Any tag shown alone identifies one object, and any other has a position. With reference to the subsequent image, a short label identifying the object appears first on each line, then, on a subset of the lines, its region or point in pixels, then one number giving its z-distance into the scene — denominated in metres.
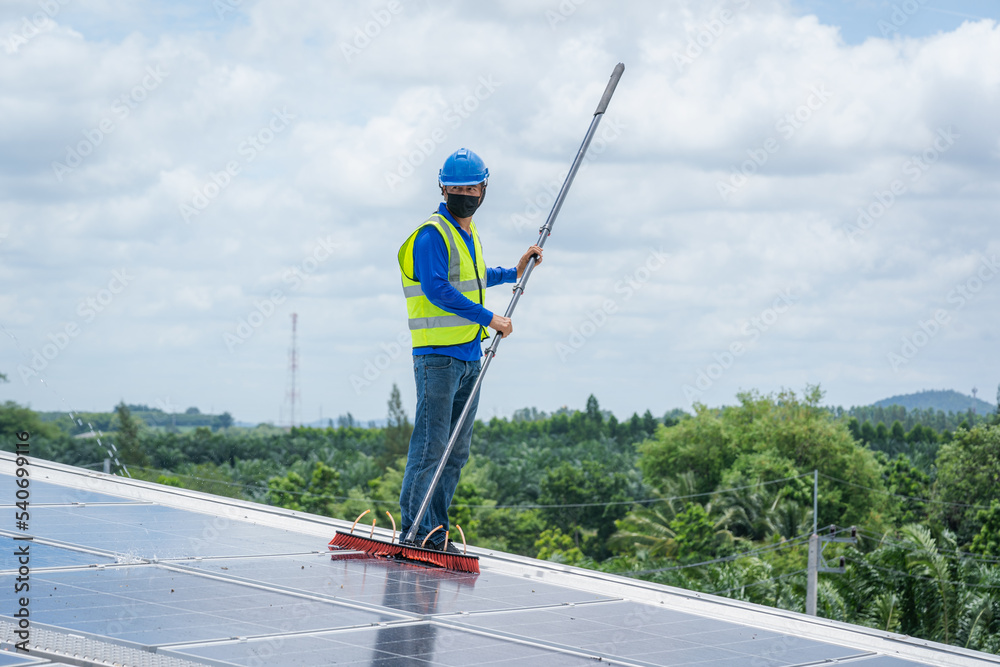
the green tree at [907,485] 69.06
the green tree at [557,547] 65.06
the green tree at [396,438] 103.25
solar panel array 4.09
